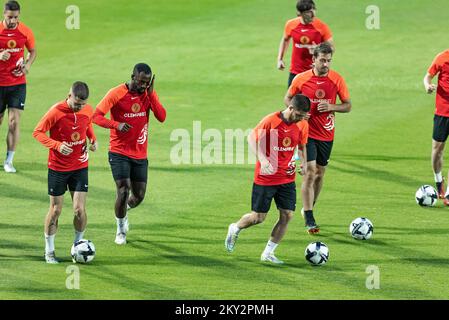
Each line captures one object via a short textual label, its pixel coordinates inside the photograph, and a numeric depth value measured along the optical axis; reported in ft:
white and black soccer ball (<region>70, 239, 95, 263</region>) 50.88
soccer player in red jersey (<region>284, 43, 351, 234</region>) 57.21
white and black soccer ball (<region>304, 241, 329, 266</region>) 51.47
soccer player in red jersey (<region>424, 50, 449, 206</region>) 63.05
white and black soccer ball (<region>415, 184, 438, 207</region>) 62.90
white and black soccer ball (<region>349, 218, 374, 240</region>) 55.98
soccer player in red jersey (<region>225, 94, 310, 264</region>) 50.98
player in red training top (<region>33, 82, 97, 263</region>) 50.72
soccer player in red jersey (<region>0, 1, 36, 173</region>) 69.05
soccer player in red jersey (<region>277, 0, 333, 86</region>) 71.00
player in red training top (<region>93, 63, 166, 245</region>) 53.57
